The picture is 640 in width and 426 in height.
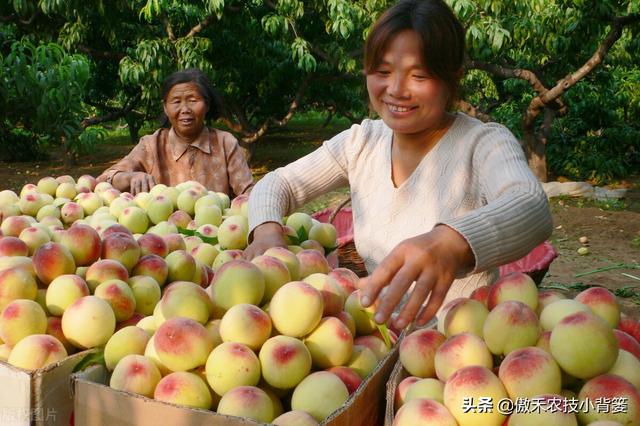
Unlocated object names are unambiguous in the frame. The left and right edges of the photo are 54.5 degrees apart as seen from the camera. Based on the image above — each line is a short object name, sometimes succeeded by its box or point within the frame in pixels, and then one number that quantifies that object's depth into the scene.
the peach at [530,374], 0.99
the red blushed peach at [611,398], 0.95
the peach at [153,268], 1.65
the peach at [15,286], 1.45
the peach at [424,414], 0.99
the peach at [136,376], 1.16
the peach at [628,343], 1.12
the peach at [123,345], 1.29
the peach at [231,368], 1.14
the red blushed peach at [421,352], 1.16
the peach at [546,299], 1.23
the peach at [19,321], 1.38
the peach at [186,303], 1.28
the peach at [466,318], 1.18
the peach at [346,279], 1.50
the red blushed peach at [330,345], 1.26
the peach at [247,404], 1.07
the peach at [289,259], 1.53
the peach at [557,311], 1.15
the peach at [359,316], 1.43
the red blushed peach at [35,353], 1.31
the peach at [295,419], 1.05
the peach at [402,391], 1.13
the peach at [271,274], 1.40
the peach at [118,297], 1.46
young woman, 1.19
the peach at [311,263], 1.60
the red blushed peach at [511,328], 1.10
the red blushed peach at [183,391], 1.12
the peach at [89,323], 1.38
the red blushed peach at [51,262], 1.55
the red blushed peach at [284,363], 1.17
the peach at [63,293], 1.48
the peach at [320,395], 1.11
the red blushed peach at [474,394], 0.99
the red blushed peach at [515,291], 1.21
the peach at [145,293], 1.57
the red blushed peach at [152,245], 1.76
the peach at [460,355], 1.09
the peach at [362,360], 1.29
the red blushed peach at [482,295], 1.27
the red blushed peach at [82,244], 1.65
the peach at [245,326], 1.22
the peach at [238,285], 1.33
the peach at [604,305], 1.19
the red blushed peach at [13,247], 1.67
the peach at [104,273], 1.55
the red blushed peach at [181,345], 1.18
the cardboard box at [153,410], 1.00
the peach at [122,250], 1.65
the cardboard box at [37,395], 1.20
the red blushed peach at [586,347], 1.02
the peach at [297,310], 1.26
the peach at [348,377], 1.21
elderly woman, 3.64
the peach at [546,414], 0.92
